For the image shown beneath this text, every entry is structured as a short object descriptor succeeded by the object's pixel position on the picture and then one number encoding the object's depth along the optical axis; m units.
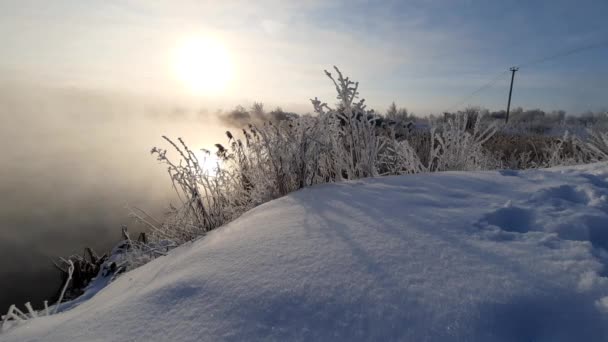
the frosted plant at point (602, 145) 2.96
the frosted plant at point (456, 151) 3.23
